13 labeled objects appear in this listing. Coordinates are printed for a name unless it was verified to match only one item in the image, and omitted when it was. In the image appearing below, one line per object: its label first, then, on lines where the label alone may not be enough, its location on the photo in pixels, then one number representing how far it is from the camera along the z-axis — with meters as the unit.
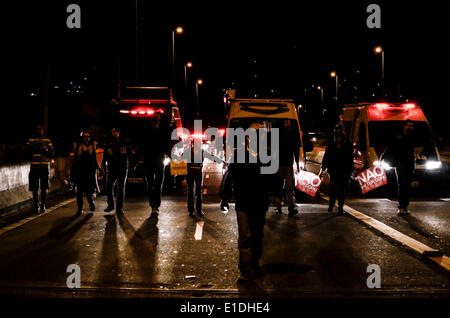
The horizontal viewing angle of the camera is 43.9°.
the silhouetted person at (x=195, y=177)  11.28
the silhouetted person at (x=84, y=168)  11.85
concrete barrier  12.43
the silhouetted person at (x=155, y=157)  11.96
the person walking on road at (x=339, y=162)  11.90
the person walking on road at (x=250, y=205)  6.79
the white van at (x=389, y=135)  16.20
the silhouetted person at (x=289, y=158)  11.59
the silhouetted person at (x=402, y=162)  11.96
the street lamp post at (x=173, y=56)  36.71
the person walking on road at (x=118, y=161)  11.97
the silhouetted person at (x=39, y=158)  12.00
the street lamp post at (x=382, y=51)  36.86
